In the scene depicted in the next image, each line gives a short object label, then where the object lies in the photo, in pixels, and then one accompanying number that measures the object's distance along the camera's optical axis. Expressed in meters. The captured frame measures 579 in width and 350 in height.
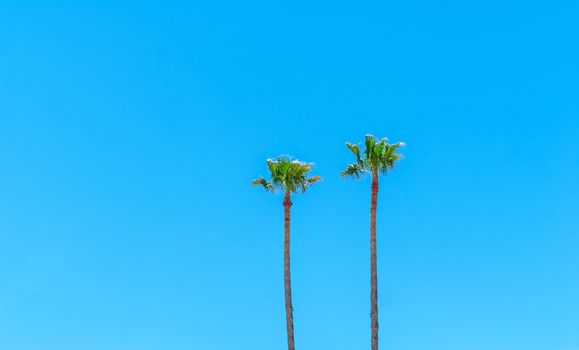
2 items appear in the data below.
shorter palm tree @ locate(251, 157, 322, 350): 62.75
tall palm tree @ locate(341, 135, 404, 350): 61.44
